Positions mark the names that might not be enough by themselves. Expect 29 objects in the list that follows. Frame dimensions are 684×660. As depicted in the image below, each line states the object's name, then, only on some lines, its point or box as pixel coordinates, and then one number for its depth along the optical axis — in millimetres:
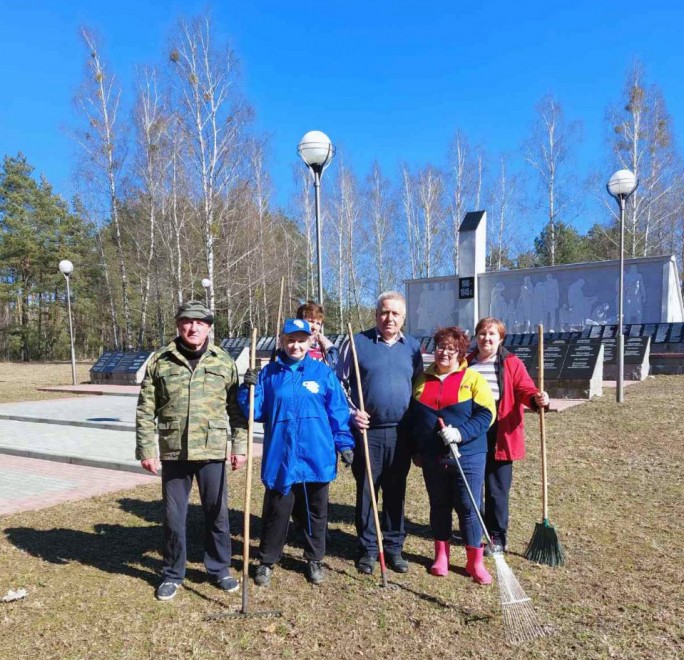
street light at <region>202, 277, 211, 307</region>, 21594
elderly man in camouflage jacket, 3303
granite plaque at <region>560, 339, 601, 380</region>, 11258
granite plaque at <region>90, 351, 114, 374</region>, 18031
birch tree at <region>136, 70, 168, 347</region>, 25500
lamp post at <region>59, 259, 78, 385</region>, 17500
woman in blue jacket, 3354
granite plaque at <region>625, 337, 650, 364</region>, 14102
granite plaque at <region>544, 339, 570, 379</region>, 11672
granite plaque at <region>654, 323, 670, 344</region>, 16053
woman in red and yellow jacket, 3445
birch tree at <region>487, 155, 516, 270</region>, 33594
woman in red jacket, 3785
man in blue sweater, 3566
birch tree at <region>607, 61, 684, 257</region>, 27078
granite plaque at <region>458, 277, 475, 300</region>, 22203
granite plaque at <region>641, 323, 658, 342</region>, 16338
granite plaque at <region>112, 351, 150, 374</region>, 17188
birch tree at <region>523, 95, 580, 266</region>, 29500
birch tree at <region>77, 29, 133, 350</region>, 26156
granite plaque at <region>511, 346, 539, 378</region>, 11914
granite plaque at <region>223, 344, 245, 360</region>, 18906
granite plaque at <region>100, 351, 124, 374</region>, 17734
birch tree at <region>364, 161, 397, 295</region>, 35156
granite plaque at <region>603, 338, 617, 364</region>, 13973
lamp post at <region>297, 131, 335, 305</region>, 6430
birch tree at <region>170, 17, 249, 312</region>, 23812
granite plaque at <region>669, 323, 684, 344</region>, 15782
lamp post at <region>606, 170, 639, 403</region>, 10109
